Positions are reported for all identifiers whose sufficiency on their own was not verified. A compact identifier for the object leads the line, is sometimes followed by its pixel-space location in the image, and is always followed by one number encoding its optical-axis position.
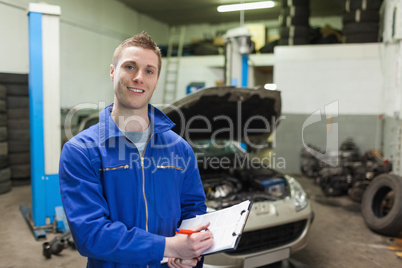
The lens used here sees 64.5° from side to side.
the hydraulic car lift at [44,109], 3.69
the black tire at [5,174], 5.45
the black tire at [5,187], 5.44
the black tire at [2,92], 5.43
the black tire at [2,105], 5.44
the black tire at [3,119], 5.47
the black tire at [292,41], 7.41
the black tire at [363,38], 6.91
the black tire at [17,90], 5.71
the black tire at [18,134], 5.79
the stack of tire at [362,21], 6.75
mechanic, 1.11
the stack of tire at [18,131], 5.75
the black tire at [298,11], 7.46
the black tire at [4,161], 5.46
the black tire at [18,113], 5.74
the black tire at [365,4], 6.71
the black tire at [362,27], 6.84
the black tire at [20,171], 5.88
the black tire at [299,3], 7.48
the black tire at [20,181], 5.93
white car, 2.69
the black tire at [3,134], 5.46
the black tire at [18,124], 5.78
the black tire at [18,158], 5.84
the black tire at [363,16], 6.77
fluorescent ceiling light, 8.95
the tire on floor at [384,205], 3.81
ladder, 10.01
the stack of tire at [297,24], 7.43
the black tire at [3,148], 5.48
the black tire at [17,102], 5.73
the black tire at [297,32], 7.43
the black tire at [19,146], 5.81
